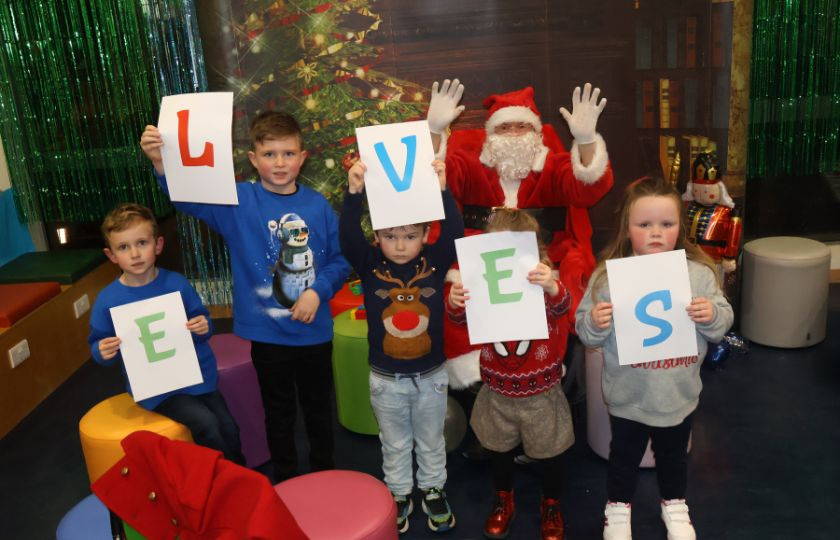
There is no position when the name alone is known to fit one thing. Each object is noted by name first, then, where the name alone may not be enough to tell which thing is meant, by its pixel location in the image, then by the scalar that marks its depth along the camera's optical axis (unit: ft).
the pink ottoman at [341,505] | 7.48
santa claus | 10.34
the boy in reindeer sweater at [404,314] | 8.66
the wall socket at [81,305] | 14.89
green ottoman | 11.27
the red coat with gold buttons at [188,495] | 5.47
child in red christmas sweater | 8.48
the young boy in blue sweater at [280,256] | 8.96
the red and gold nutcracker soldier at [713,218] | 12.63
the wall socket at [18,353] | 12.85
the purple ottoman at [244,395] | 10.57
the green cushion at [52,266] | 14.70
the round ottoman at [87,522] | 7.81
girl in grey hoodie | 8.04
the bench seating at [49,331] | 12.87
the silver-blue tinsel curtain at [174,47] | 14.98
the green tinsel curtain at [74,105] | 15.26
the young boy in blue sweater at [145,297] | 8.94
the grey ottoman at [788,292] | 13.42
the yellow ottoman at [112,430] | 9.09
